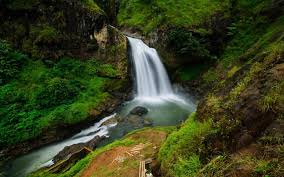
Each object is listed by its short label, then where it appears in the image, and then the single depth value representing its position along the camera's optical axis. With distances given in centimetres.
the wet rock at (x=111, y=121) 1678
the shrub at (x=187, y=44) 2102
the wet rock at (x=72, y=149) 1350
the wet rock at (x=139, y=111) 1736
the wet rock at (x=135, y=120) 1617
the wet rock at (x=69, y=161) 1191
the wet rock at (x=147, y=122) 1614
